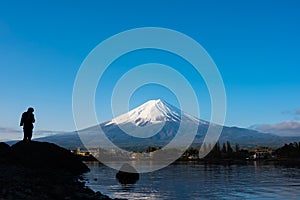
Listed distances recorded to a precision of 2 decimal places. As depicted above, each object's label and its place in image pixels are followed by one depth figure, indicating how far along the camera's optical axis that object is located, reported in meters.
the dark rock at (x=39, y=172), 16.20
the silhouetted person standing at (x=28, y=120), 28.70
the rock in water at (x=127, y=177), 35.34
